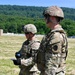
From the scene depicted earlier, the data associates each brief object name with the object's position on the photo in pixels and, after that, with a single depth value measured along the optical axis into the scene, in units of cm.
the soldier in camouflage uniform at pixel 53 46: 353
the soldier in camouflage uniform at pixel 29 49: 497
